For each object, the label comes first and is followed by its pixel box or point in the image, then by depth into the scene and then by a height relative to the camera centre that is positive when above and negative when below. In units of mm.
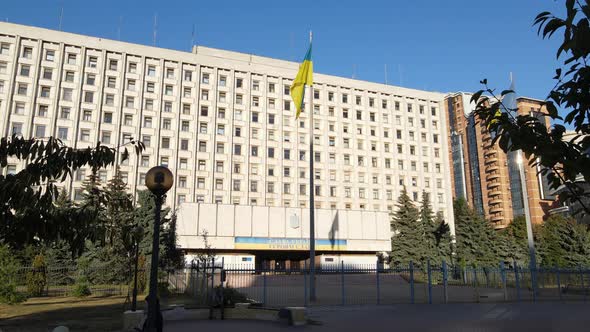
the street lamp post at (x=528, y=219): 24828 +2574
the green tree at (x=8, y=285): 20938 -822
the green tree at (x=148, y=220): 41812 +4313
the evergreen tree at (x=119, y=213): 41656 +4874
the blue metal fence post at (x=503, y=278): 24220 -704
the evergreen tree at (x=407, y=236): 56219 +3628
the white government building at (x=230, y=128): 57156 +19105
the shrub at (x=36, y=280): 27469 -787
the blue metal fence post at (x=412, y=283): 21703 -825
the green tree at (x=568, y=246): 54031 +2250
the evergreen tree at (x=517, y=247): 65562 +2536
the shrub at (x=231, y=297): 17511 -1209
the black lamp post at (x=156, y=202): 6293 +933
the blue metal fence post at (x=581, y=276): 26830 -653
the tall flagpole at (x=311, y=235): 21922 +1549
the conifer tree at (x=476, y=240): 63875 +3475
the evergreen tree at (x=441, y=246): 56969 +2429
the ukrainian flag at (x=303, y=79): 27094 +10834
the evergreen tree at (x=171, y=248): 43312 +1758
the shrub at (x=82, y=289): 26516 -1253
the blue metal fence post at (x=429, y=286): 22038 -1006
